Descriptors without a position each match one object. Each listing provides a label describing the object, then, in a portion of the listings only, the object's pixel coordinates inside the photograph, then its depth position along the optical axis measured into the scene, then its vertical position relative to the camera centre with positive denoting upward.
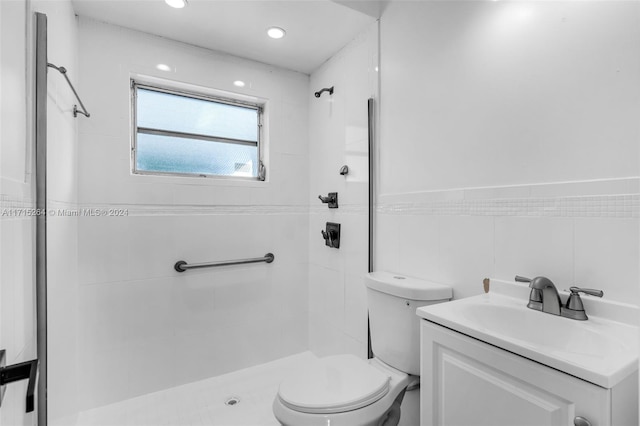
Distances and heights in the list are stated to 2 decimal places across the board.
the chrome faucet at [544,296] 1.01 -0.27
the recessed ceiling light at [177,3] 1.64 +1.08
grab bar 1.99 -0.32
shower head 2.18 +0.83
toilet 1.18 -0.68
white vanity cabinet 0.69 -0.44
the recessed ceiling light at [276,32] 1.89 +1.07
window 2.00 +0.53
